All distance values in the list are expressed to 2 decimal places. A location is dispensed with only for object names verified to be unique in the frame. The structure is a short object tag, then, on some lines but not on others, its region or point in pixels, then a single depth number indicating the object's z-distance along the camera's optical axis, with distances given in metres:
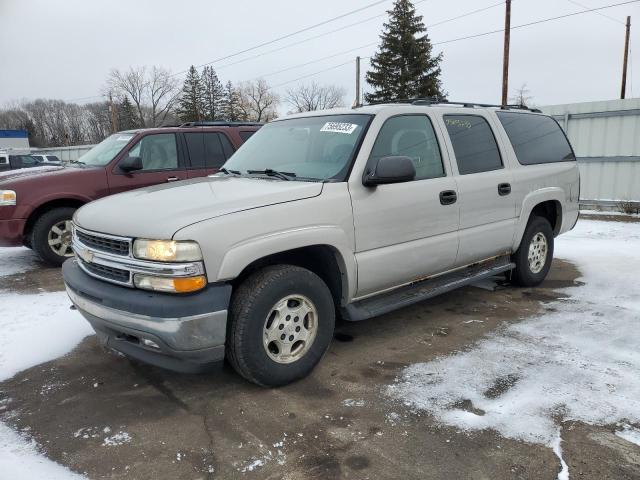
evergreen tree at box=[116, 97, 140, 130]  70.06
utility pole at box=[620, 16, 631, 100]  32.70
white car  30.05
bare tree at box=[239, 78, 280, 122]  76.81
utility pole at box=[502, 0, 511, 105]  20.08
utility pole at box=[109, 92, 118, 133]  42.62
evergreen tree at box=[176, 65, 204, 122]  65.99
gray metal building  10.88
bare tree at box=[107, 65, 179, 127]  72.19
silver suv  2.86
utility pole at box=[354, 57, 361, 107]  34.25
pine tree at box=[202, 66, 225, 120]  69.00
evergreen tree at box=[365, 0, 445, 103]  38.38
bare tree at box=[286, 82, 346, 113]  69.19
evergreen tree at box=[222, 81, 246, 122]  70.12
